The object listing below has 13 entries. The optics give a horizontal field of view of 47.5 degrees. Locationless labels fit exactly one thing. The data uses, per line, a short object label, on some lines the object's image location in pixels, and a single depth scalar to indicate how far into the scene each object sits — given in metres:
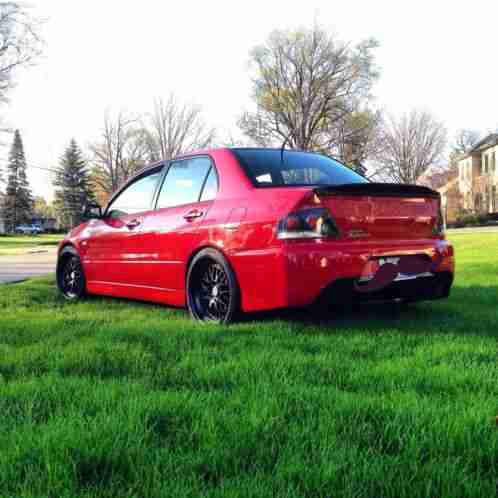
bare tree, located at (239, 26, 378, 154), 36.31
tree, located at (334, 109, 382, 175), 36.84
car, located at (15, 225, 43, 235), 84.50
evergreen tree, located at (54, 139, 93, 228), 73.00
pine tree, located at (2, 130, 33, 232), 78.00
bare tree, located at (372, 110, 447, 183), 53.62
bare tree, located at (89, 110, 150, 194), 44.62
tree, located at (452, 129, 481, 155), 79.44
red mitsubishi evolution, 4.14
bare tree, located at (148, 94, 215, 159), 39.44
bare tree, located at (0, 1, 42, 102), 23.17
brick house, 63.47
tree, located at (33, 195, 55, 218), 136.06
